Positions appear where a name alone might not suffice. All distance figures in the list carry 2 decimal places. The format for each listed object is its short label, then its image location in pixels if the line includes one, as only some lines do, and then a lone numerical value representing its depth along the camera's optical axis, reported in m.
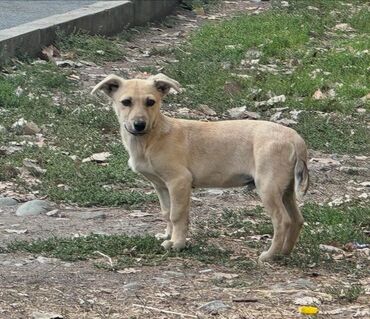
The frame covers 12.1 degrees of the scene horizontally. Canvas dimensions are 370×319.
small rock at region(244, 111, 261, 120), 17.22
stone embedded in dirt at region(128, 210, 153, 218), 11.98
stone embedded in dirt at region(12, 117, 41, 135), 14.80
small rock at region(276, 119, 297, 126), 16.76
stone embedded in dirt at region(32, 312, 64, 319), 8.46
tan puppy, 10.31
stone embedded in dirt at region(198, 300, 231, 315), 8.72
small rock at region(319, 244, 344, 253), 10.70
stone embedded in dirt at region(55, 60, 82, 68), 18.89
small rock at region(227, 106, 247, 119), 17.28
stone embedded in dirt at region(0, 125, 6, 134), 14.64
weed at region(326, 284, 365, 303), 9.03
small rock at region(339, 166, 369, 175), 14.36
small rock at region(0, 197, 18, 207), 12.18
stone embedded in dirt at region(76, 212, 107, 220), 11.74
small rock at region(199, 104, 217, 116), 17.30
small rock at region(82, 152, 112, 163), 14.03
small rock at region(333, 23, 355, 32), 26.21
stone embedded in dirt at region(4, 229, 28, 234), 11.09
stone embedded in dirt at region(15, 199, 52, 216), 11.80
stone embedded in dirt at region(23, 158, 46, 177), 13.20
